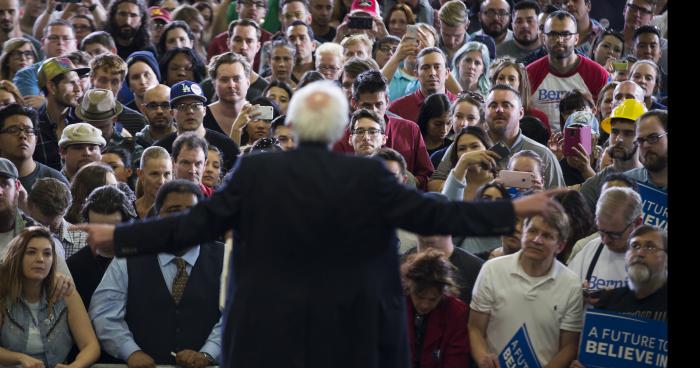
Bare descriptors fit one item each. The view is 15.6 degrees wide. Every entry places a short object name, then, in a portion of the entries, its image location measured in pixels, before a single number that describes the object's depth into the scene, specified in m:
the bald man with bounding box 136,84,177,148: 17.95
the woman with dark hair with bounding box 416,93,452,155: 17.76
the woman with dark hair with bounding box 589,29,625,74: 21.56
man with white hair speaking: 9.93
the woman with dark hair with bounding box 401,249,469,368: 12.29
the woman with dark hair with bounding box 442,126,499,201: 14.40
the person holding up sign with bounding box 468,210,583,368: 12.47
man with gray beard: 12.28
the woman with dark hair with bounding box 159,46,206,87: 20.55
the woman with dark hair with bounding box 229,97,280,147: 17.68
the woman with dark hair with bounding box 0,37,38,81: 21.09
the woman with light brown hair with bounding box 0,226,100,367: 12.82
